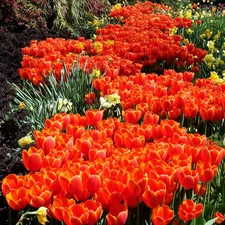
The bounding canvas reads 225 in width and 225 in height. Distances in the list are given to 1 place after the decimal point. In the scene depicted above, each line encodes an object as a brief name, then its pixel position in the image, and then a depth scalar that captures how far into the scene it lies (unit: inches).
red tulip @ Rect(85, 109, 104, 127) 71.5
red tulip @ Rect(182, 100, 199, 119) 76.7
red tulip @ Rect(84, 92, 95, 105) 92.9
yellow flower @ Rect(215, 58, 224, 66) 134.6
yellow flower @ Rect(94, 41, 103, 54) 139.1
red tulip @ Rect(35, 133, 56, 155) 59.3
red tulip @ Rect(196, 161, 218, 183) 50.9
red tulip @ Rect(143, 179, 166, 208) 46.5
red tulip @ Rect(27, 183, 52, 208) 46.7
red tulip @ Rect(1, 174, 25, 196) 47.9
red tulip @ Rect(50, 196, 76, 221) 45.3
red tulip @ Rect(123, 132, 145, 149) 61.7
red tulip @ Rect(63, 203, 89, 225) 43.9
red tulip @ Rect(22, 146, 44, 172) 53.3
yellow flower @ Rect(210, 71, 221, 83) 106.8
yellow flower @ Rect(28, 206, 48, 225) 45.5
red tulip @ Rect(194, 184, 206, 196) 52.6
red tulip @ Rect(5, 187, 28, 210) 46.5
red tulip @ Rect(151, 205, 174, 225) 46.1
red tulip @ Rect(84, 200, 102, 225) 44.4
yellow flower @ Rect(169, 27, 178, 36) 260.9
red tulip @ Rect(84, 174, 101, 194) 47.6
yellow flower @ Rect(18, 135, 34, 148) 67.1
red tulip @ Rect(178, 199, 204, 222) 46.4
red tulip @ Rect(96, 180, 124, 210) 46.8
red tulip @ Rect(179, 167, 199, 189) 49.5
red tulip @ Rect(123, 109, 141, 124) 73.3
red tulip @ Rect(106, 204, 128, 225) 45.1
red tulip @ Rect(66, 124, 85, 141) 65.7
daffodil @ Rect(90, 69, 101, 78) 102.6
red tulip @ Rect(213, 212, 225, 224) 50.1
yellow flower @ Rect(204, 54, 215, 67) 128.6
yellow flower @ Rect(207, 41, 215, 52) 216.5
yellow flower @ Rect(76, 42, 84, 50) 142.3
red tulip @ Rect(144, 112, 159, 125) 71.5
